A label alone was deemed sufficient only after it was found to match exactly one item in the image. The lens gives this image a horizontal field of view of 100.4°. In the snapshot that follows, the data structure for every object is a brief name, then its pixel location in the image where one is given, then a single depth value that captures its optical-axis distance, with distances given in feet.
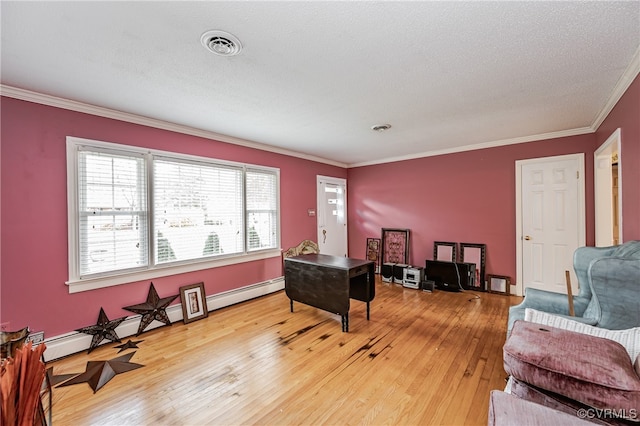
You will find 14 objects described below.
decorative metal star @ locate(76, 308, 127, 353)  8.57
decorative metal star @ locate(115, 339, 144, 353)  8.59
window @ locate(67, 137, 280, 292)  8.64
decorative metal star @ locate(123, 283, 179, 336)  9.53
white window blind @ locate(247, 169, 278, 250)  13.47
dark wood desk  9.60
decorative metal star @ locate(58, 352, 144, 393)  6.90
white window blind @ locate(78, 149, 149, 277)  8.64
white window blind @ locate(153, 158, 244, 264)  10.43
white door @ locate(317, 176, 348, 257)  17.58
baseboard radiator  8.05
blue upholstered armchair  5.05
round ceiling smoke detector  10.96
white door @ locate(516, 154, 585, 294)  11.97
